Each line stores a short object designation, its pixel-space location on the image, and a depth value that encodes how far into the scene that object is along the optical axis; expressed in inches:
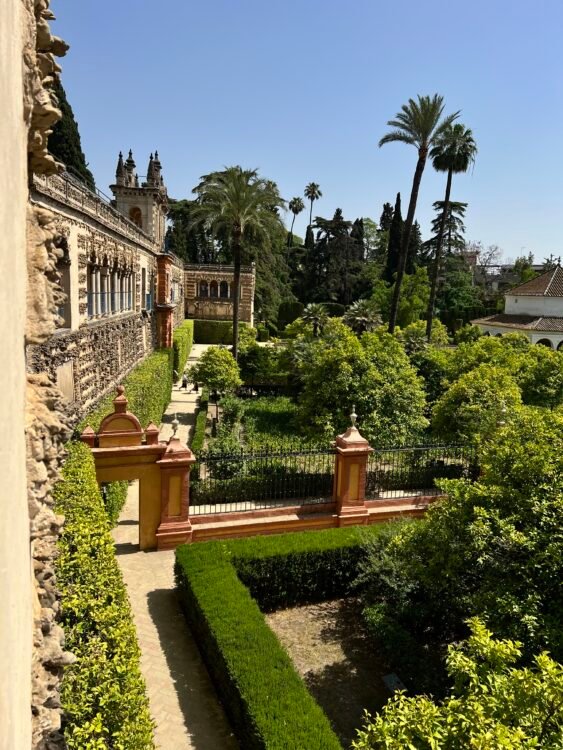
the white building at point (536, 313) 1571.1
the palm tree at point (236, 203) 970.1
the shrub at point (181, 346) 1194.1
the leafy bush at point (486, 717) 138.0
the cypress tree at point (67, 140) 1339.8
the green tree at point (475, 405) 578.9
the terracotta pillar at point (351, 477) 492.1
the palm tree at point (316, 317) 1261.1
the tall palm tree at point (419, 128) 980.6
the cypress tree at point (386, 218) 3056.1
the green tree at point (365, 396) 593.3
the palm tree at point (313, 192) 3225.9
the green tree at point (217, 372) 957.2
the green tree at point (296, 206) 3297.2
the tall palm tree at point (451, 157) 1264.8
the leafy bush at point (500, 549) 227.1
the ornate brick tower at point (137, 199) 1237.1
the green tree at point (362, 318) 1234.6
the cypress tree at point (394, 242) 2304.4
